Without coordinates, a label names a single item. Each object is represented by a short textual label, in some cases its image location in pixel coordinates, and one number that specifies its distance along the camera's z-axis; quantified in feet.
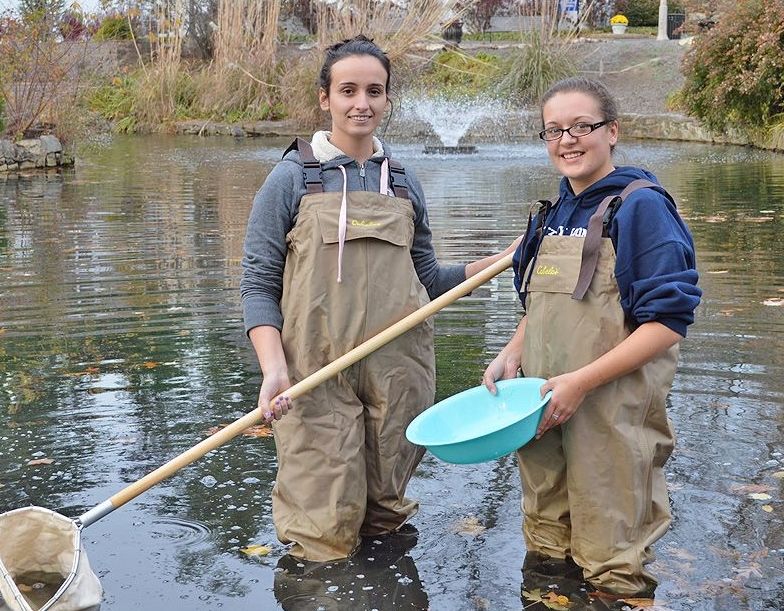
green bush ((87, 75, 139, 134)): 94.02
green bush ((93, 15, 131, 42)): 119.65
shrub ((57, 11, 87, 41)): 67.15
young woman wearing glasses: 9.93
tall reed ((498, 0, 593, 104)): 84.69
